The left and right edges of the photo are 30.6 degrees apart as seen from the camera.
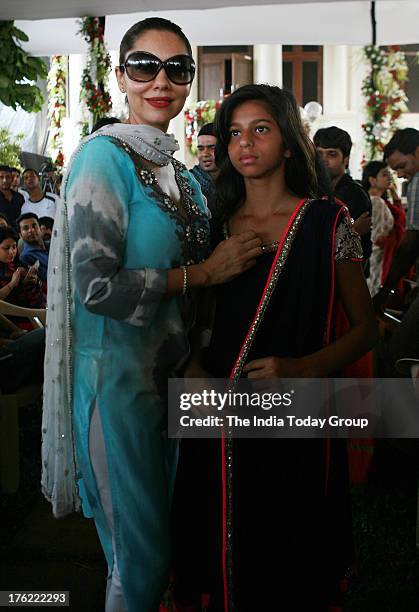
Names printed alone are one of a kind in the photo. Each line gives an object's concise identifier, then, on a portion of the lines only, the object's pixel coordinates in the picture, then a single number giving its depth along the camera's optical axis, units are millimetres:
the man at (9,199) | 6566
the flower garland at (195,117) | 15012
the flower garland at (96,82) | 6777
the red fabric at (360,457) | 3393
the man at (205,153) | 3776
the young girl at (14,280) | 4828
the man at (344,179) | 3934
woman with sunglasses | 1594
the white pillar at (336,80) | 19077
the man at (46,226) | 6320
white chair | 3318
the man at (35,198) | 6867
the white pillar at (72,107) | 10633
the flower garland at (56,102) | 10445
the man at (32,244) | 5457
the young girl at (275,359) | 1641
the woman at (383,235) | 6000
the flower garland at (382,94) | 9102
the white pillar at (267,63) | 19469
